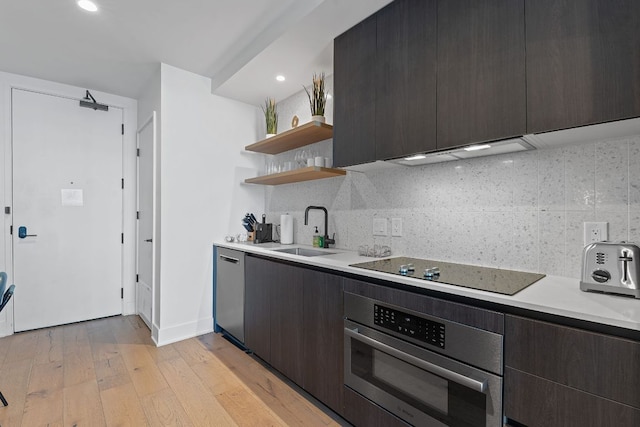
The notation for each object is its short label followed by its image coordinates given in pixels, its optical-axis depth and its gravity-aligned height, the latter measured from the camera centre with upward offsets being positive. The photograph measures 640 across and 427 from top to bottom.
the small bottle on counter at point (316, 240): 2.70 -0.23
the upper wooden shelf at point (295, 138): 2.38 +0.68
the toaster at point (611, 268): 1.07 -0.19
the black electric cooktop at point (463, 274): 1.23 -0.28
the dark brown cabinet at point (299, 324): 1.72 -0.72
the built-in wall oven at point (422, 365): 1.12 -0.63
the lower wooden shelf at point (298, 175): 2.40 +0.34
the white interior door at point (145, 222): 3.12 -0.09
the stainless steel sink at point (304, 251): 2.46 -0.31
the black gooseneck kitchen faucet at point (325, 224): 2.60 -0.08
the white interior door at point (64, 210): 3.12 +0.04
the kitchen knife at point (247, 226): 3.34 -0.13
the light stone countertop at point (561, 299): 0.88 -0.29
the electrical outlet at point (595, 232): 1.31 -0.07
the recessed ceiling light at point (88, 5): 2.01 +1.40
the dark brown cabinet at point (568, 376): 0.85 -0.49
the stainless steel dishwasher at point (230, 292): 2.67 -0.72
